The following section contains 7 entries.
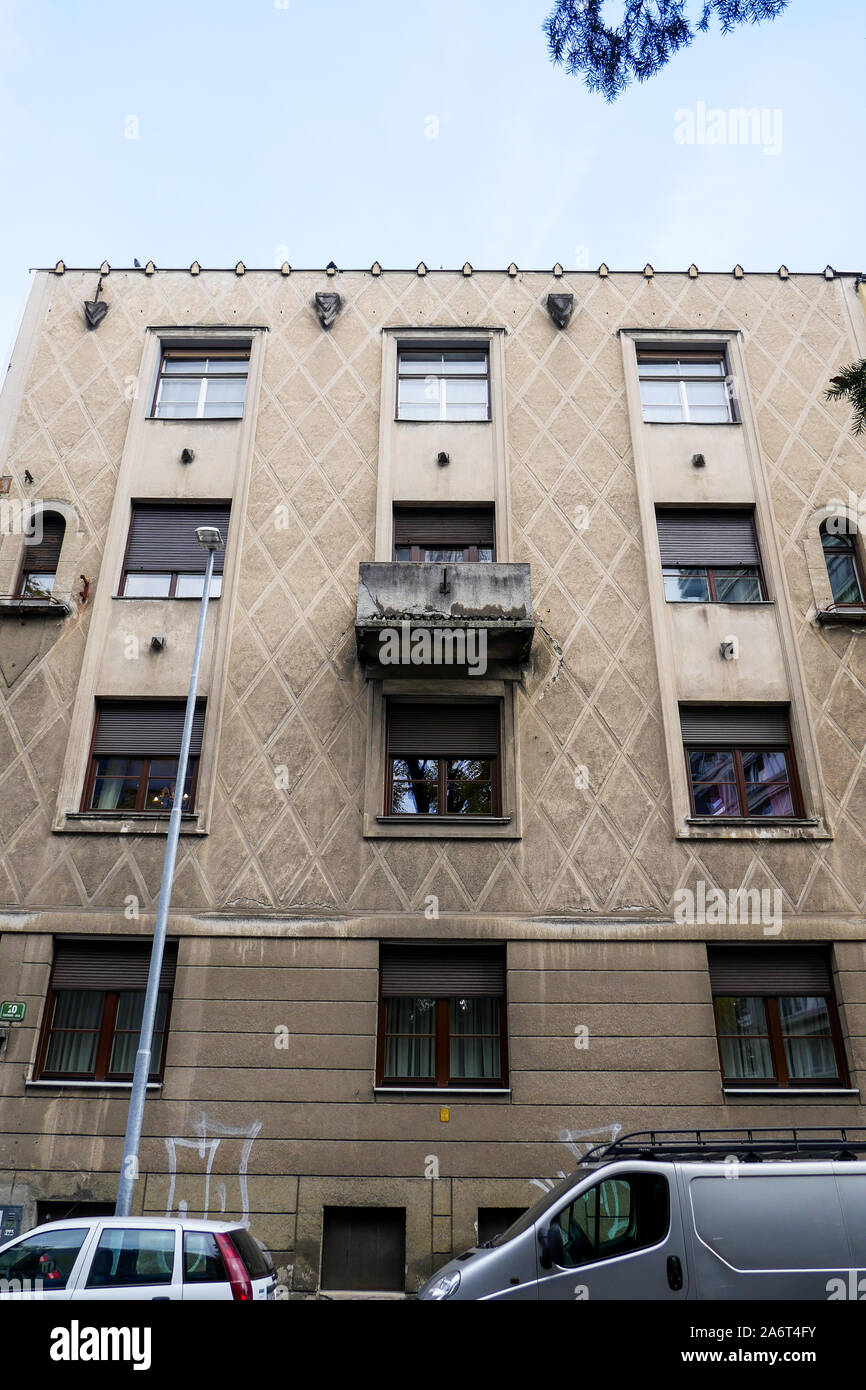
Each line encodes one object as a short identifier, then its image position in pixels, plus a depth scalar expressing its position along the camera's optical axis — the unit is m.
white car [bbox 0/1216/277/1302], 7.46
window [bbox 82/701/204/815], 15.14
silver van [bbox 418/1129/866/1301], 7.82
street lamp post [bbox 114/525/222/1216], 10.65
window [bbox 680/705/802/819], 15.19
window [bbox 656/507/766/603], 16.92
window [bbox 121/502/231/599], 16.89
